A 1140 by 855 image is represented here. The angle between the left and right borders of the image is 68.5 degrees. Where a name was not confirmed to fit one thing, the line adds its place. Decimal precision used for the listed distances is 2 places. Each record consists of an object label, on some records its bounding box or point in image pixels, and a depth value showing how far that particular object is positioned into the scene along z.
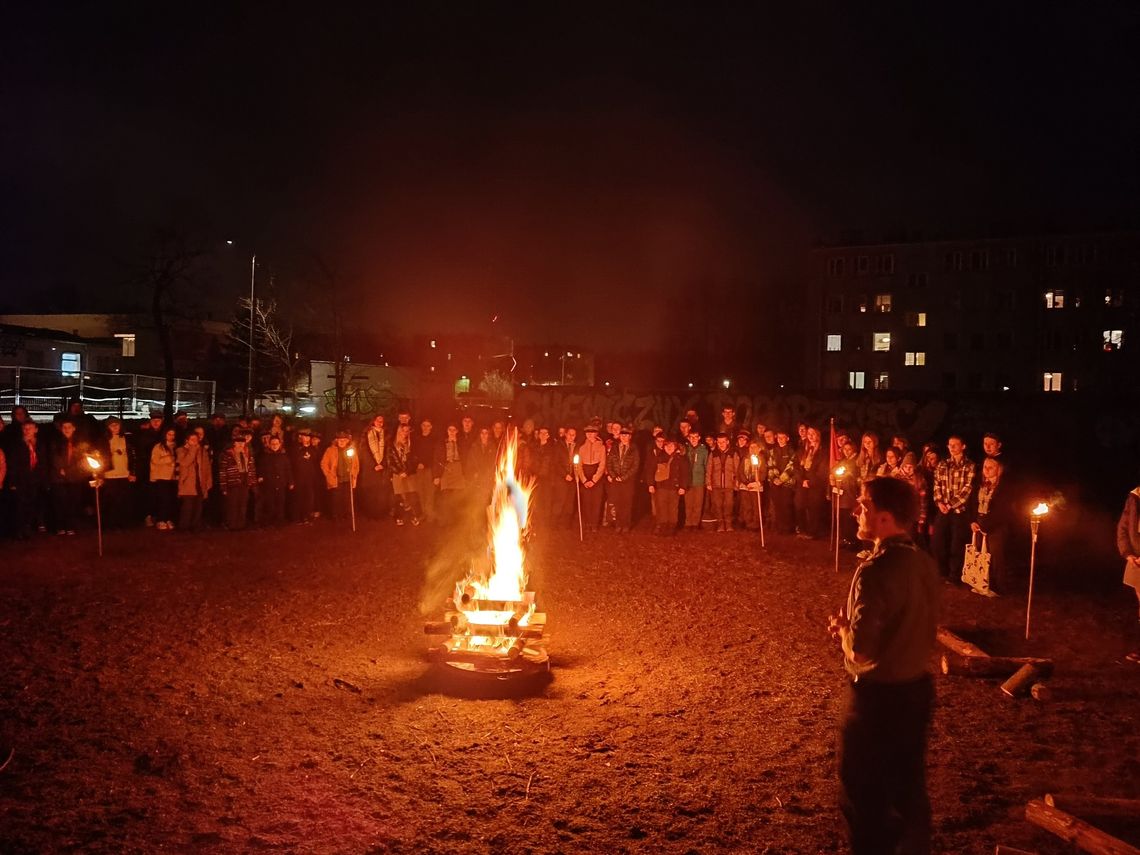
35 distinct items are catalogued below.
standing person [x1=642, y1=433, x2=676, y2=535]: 15.72
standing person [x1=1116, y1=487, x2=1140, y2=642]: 8.59
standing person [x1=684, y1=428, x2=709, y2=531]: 15.99
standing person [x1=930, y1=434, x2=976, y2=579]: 11.92
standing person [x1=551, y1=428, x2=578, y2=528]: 16.30
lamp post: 25.47
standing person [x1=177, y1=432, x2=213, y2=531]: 15.04
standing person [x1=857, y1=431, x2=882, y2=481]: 14.02
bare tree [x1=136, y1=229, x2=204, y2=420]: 31.08
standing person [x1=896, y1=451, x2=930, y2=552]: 12.84
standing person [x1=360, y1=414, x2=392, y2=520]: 16.56
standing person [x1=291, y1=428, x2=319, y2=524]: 16.33
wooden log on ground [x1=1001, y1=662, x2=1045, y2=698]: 7.45
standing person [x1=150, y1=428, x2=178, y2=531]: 15.11
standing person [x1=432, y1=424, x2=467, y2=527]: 16.61
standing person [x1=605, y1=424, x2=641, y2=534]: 15.97
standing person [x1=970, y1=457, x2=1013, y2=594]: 11.46
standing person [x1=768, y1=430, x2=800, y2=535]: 15.53
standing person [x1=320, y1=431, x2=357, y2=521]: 16.45
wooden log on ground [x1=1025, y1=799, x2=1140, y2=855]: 4.43
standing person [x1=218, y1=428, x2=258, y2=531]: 15.32
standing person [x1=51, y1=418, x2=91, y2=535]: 14.27
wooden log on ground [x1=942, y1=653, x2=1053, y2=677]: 7.79
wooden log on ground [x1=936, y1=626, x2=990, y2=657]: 7.91
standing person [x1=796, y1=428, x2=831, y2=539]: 15.28
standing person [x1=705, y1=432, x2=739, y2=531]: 15.88
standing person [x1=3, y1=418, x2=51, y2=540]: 13.74
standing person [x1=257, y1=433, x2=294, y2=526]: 15.86
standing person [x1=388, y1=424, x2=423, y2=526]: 16.69
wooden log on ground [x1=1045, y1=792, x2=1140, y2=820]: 4.88
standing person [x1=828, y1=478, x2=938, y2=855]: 3.84
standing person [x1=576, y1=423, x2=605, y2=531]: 16.14
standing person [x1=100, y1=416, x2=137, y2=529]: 15.14
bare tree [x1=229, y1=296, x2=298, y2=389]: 32.97
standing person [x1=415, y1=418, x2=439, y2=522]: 16.80
